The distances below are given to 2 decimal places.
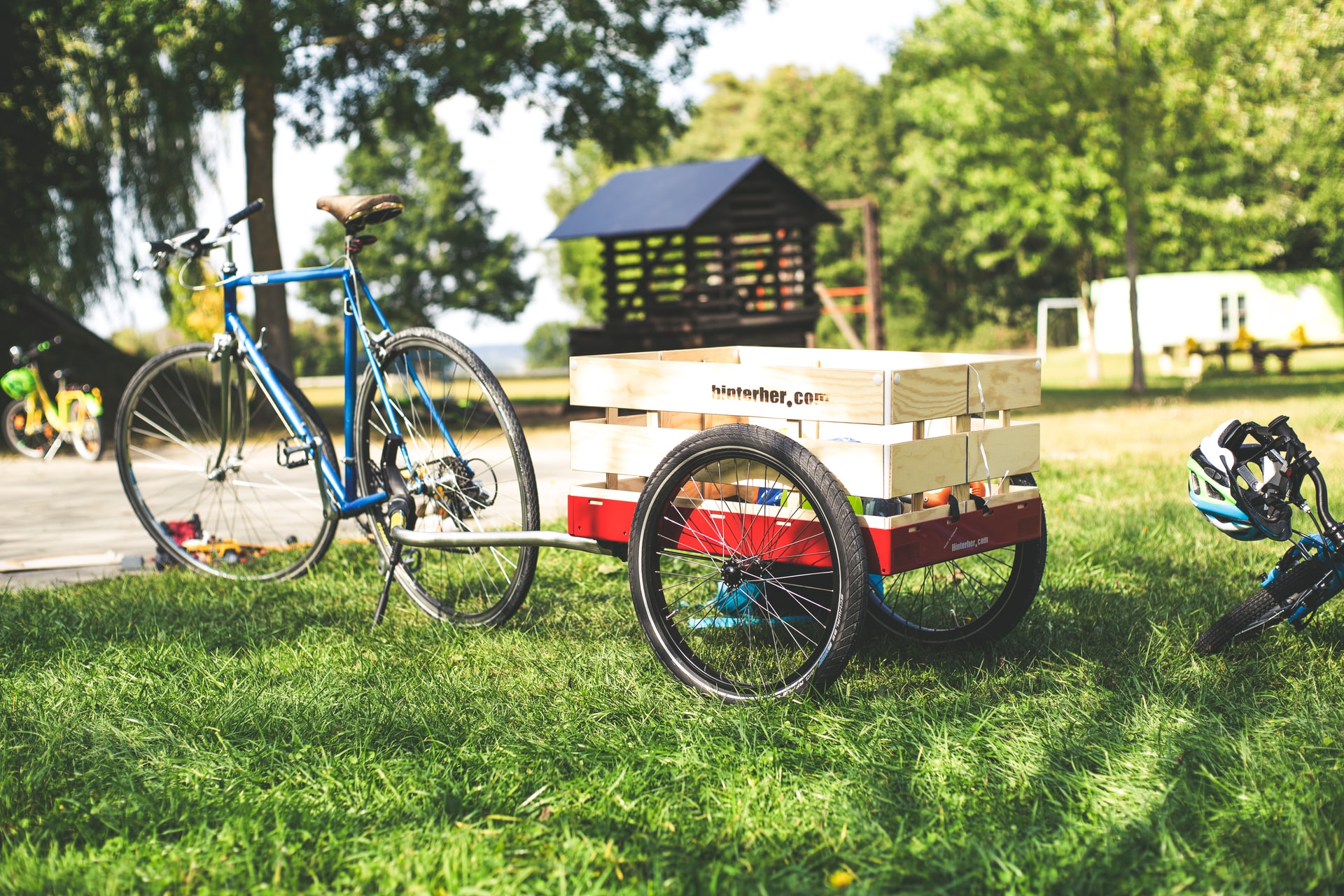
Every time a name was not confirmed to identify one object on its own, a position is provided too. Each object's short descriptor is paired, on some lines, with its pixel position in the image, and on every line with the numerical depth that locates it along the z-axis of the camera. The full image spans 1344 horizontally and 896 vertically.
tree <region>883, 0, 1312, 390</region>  18.19
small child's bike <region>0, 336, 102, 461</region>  11.77
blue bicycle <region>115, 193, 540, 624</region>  4.15
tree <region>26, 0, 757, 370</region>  13.52
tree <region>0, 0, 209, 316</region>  14.98
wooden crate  3.16
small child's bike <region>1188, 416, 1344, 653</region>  3.24
